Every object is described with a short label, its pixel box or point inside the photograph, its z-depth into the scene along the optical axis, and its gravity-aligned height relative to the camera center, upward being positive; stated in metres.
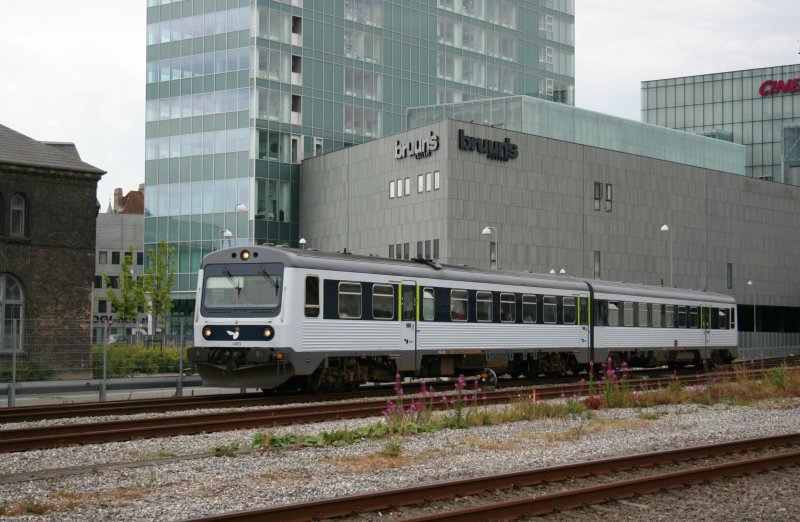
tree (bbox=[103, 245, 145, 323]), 60.81 +1.32
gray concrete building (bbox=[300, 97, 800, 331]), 64.56 +8.32
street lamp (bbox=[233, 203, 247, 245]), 73.99 +6.59
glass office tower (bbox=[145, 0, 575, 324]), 74.00 +16.86
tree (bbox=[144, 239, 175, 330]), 60.31 +1.90
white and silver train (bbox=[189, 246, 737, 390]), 22.23 +0.08
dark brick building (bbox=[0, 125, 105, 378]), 38.31 +3.06
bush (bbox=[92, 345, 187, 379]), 25.45 -1.07
